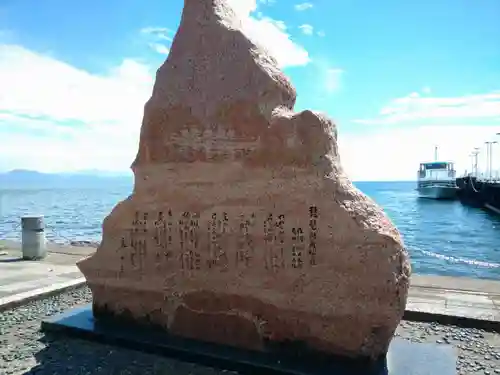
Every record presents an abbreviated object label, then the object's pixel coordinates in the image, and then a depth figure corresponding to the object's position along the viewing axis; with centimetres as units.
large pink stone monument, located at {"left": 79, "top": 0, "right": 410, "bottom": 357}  432
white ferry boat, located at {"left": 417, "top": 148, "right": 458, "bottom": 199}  5522
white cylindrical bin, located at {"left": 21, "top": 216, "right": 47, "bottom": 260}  1080
